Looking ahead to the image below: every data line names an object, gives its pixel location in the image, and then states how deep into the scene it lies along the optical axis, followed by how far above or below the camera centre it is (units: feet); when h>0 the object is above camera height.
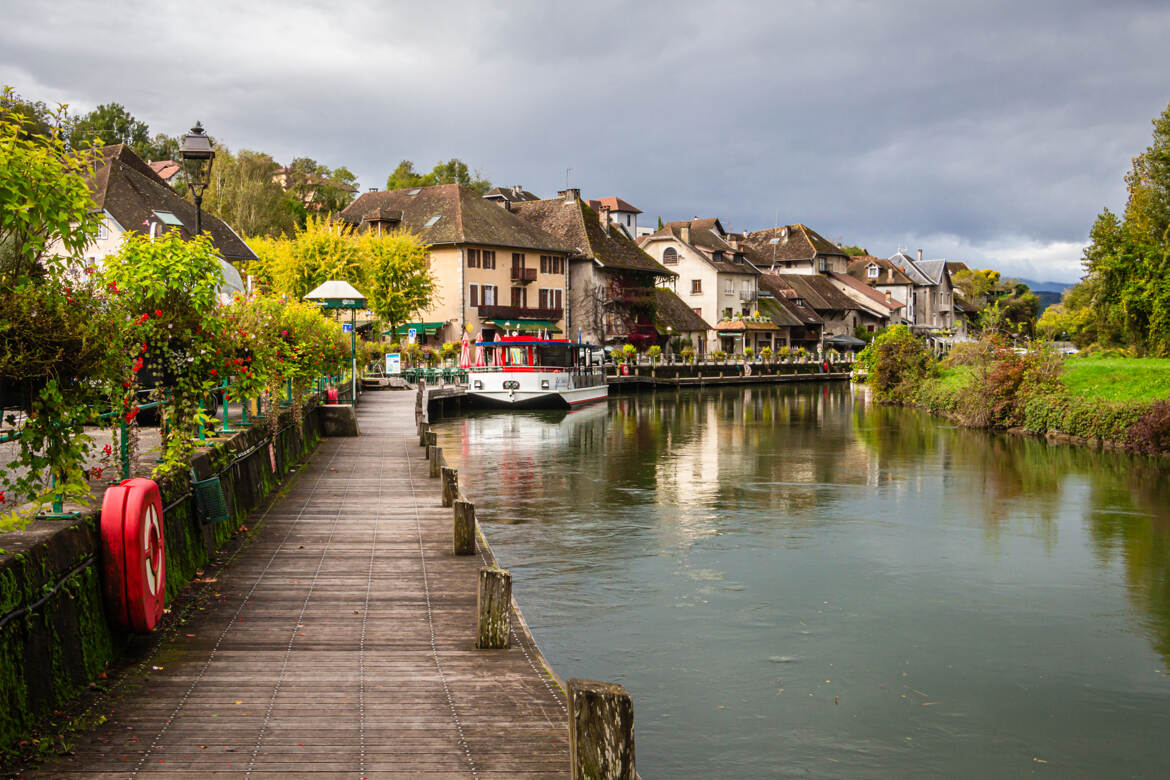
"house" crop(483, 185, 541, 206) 335.26 +57.45
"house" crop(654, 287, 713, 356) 266.98 +11.35
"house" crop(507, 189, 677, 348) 247.70 +22.55
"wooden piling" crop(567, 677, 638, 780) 17.75 -6.47
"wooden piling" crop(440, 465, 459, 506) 48.85 -5.66
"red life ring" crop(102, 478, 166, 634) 24.22 -4.41
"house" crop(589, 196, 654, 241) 327.47 +49.78
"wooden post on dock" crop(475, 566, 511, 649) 28.14 -6.96
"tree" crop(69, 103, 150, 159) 273.13 +67.02
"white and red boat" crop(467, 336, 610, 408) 164.04 -1.70
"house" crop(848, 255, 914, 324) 369.71 +30.30
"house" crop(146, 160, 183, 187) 256.05 +52.48
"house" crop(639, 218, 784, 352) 291.99 +23.58
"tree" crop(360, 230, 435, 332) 182.60 +16.10
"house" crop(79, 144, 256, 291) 145.28 +24.79
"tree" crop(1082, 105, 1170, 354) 145.69 +14.96
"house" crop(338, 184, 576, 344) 222.48 +24.20
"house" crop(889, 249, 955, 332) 376.68 +26.25
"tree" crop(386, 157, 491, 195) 304.09 +57.88
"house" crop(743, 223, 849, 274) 358.64 +39.51
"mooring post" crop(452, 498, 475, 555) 40.22 -6.55
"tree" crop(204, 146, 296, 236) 212.64 +36.74
